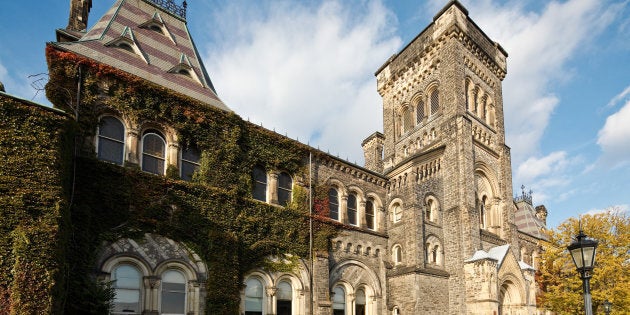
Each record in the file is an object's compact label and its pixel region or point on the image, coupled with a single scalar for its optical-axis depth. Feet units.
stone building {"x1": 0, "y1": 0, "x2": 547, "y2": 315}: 52.48
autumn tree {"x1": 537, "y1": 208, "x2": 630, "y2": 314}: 85.40
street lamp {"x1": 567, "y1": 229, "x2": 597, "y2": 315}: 30.73
